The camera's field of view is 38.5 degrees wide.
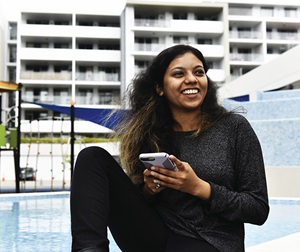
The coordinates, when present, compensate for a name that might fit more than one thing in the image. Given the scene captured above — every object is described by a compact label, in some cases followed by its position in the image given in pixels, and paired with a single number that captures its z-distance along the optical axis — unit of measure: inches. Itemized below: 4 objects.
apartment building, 887.1
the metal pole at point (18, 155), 291.7
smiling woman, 44.0
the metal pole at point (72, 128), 291.7
